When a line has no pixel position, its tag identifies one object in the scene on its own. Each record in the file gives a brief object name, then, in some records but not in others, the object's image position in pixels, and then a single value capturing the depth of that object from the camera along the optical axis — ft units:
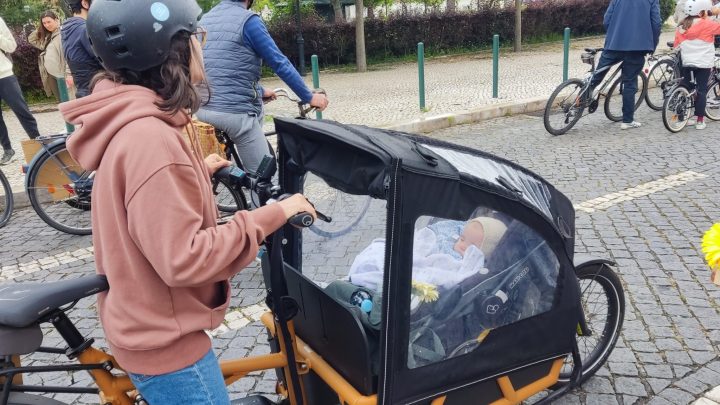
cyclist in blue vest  14.26
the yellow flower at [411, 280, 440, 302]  6.92
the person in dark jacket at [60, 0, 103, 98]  17.03
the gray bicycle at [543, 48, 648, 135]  27.32
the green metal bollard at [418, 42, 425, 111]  32.63
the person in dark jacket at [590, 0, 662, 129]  26.09
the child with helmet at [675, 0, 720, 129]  25.79
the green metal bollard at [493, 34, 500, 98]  34.42
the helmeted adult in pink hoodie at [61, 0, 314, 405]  5.10
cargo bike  6.24
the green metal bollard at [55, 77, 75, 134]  25.39
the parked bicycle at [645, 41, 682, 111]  30.05
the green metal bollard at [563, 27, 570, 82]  36.55
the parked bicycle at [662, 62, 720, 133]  26.43
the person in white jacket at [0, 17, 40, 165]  23.65
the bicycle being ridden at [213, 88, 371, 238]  8.07
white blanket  7.01
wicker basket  15.03
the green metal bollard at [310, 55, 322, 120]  29.65
